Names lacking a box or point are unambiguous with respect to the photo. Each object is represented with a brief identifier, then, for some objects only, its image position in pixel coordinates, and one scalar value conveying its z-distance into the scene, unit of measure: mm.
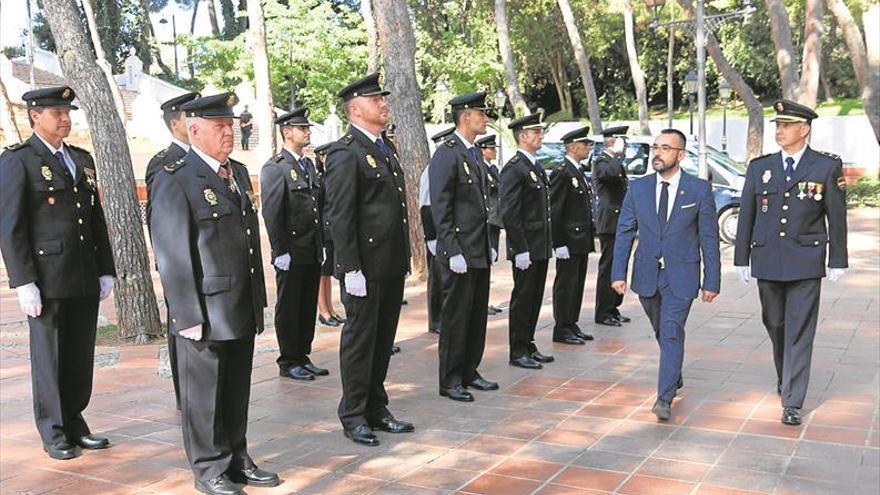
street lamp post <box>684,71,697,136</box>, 25156
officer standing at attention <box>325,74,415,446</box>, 4938
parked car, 15320
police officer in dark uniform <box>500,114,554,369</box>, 6676
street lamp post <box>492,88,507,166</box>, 28728
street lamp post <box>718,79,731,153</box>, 27219
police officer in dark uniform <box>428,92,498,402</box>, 5750
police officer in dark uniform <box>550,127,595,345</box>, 7719
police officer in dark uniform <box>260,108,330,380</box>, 6707
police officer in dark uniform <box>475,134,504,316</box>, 7227
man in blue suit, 5469
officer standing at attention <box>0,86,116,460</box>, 4719
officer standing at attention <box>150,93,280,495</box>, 3959
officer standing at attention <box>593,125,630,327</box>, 8391
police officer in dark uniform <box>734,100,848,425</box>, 5406
